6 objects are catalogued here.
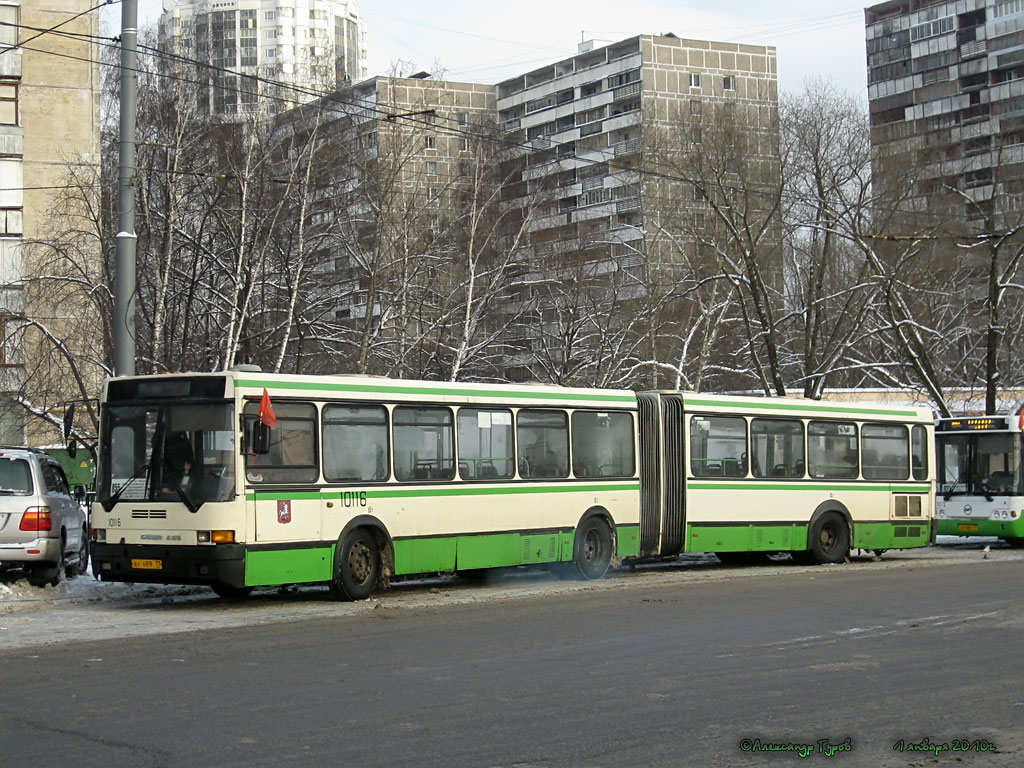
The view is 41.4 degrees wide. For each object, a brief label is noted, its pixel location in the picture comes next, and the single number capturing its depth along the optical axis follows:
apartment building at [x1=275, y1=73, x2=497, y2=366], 32.28
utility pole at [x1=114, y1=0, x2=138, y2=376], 17.02
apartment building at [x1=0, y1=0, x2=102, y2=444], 45.94
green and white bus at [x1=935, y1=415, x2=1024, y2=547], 28.58
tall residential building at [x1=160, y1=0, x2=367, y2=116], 36.06
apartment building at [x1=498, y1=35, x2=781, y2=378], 37.16
